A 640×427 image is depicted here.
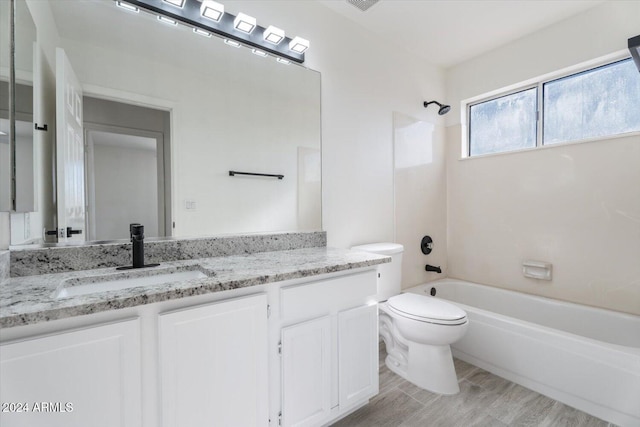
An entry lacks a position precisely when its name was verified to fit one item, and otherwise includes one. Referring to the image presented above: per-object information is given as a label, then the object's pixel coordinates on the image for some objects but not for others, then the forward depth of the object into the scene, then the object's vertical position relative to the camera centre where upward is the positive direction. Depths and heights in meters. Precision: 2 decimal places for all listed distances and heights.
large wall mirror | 1.22 +0.42
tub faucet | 2.73 -0.58
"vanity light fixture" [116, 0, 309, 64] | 1.46 +1.06
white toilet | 1.71 -0.82
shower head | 2.65 +0.95
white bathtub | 1.47 -0.89
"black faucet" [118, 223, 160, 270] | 1.23 -0.15
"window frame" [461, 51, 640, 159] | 2.09 +1.09
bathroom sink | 1.08 -0.29
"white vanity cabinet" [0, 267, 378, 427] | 0.78 -0.52
